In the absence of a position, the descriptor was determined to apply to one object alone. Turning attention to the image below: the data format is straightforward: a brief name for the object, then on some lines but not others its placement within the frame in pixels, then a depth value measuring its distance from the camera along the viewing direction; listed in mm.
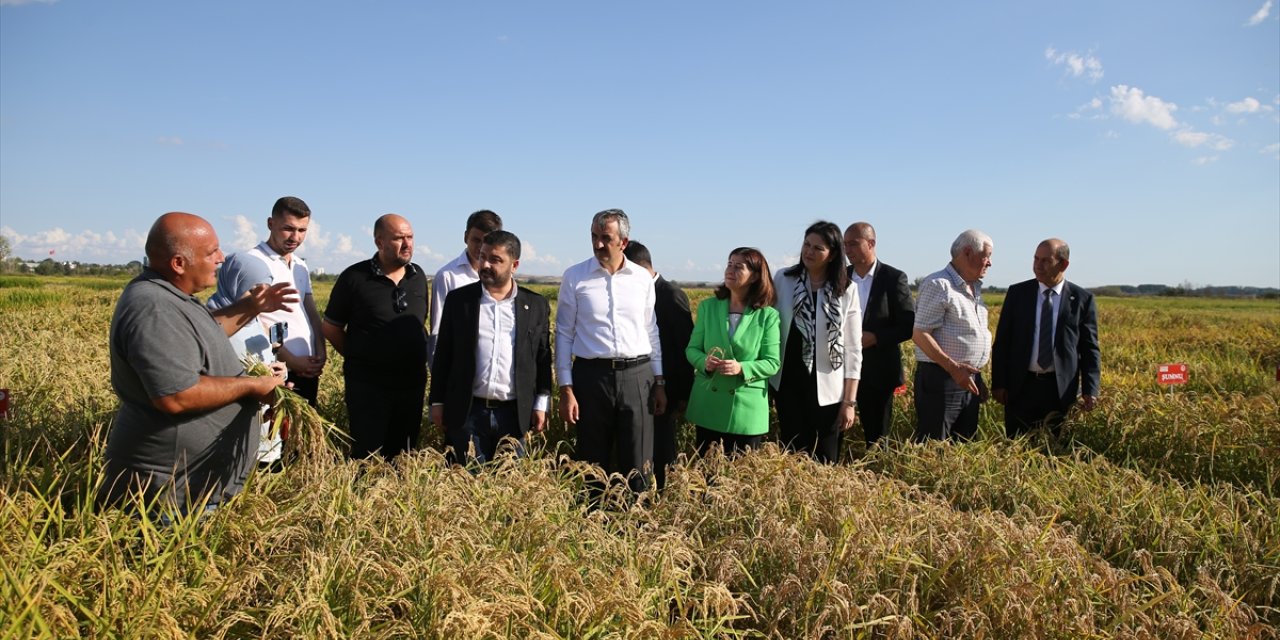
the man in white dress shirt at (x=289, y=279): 4145
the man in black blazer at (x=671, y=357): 5016
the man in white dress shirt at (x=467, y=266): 4902
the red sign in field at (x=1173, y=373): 6004
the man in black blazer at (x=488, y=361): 4168
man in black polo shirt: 4492
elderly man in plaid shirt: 4840
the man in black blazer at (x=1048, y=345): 5184
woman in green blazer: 4535
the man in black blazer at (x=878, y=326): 5184
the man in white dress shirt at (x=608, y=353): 4352
